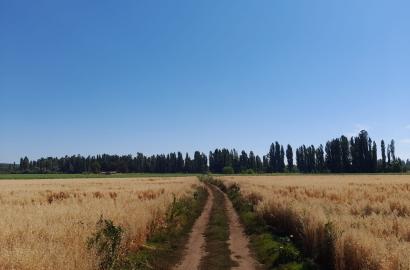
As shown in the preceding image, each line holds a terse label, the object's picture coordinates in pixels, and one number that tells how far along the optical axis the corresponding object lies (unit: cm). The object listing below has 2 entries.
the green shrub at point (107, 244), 1024
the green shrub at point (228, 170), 17795
